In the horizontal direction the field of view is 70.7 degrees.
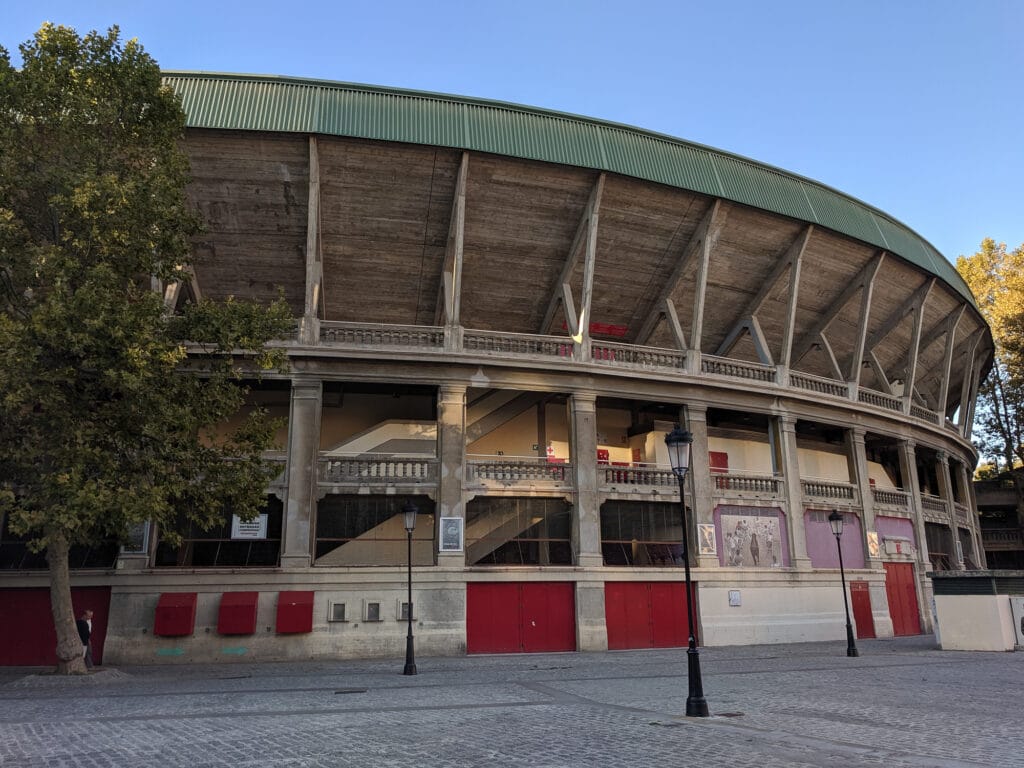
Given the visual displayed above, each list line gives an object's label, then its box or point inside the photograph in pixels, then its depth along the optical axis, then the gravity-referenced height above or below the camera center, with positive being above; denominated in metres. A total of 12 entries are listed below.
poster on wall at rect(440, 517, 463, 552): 22.55 +1.16
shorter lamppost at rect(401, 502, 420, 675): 18.33 +1.48
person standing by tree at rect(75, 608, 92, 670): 18.05 -1.14
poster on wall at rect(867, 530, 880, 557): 29.11 +0.82
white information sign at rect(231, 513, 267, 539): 22.41 +1.50
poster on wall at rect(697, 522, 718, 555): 25.30 +0.99
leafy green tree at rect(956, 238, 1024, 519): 44.12 +13.29
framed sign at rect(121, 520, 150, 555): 20.98 +1.18
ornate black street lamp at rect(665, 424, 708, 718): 10.21 -0.53
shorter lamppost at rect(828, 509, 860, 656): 22.91 +1.37
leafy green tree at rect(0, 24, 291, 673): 14.50 +5.30
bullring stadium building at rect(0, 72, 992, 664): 21.78 +6.30
